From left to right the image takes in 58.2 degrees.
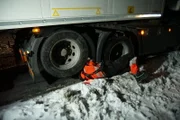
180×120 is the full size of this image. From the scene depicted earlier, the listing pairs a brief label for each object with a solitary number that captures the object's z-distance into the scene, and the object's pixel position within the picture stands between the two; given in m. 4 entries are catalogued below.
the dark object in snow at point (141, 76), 4.07
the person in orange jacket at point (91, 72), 4.03
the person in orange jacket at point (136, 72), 4.08
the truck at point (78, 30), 3.14
